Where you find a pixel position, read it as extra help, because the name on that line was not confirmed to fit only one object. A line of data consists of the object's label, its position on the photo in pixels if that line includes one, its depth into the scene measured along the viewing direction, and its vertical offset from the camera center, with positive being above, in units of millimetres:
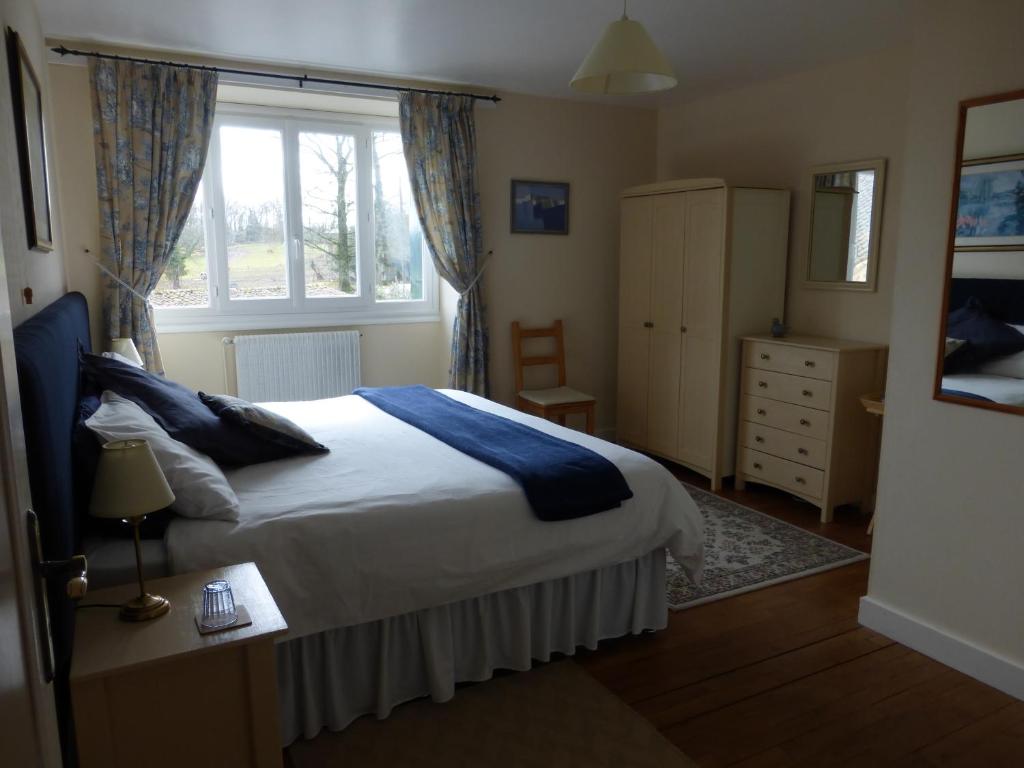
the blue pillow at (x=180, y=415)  2393 -481
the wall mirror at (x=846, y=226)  4012 +231
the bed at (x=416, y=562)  2059 -899
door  634 -325
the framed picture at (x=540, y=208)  5008 +406
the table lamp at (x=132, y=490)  1547 -467
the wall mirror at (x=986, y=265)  2268 +5
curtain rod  3688 +1066
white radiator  4473 -609
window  4414 +218
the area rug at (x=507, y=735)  2078 -1372
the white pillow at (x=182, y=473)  2027 -574
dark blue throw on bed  2377 -661
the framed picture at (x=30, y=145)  2312 +417
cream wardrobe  4285 -188
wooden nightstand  1449 -855
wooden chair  4742 -838
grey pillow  2547 -547
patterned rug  3135 -1348
